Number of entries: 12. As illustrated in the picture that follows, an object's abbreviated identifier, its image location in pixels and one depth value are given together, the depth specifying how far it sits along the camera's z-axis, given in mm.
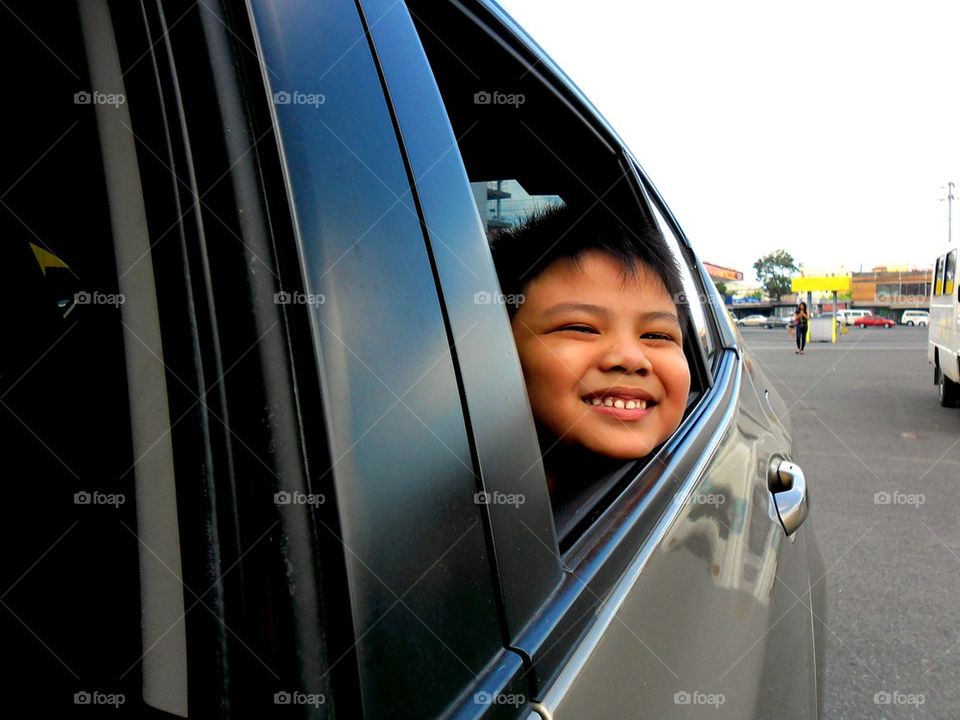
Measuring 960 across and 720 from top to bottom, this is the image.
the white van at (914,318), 63375
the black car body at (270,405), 581
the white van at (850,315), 64588
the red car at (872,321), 63638
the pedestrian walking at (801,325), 24391
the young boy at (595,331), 1649
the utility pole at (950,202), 44188
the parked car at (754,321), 64188
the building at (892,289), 85206
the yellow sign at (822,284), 40469
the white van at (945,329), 9758
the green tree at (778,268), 79938
